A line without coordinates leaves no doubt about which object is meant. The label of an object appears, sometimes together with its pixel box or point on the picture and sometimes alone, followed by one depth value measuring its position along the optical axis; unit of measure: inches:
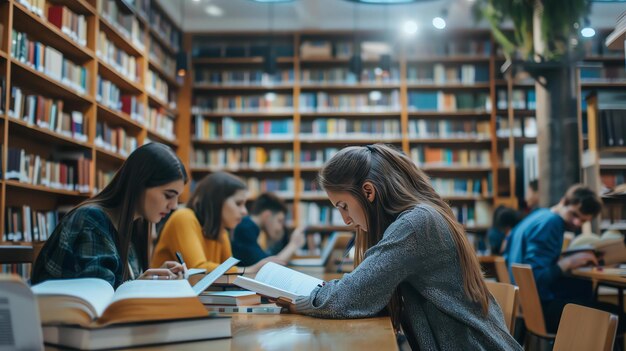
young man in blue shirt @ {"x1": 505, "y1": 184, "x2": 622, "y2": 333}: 139.5
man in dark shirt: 149.5
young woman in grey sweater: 58.7
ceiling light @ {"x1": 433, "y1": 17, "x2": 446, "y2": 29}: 258.5
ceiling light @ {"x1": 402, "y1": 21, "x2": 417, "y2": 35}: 261.0
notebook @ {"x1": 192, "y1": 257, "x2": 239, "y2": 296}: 53.7
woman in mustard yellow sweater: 115.7
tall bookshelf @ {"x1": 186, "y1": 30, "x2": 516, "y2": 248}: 297.7
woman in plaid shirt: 63.7
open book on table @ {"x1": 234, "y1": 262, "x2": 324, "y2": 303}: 61.6
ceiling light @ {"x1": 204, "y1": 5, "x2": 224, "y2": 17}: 290.5
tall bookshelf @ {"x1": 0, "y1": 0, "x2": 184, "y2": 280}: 157.2
